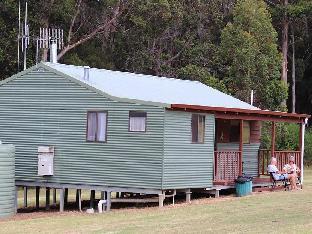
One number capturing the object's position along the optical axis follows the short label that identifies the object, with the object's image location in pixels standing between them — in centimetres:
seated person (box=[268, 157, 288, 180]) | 2705
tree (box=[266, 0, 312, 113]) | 5206
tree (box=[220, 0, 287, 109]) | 4328
